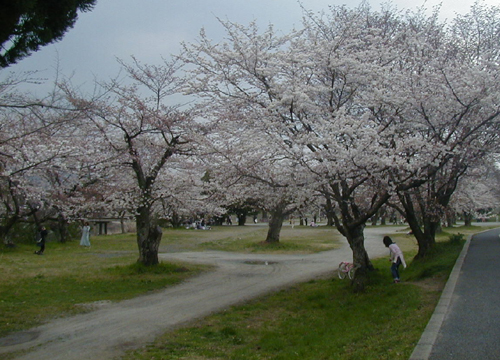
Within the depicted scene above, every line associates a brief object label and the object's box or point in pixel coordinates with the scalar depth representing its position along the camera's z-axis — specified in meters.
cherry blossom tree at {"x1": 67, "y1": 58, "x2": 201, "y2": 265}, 13.30
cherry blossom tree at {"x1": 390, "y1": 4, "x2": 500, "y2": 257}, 9.14
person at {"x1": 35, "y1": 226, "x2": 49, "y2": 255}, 19.75
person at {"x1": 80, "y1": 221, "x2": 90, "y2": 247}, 23.73
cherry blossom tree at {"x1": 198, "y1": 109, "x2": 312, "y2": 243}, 9.68
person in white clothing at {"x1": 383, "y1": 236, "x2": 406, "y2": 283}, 10.69
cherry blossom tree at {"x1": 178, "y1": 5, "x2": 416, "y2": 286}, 8.75
